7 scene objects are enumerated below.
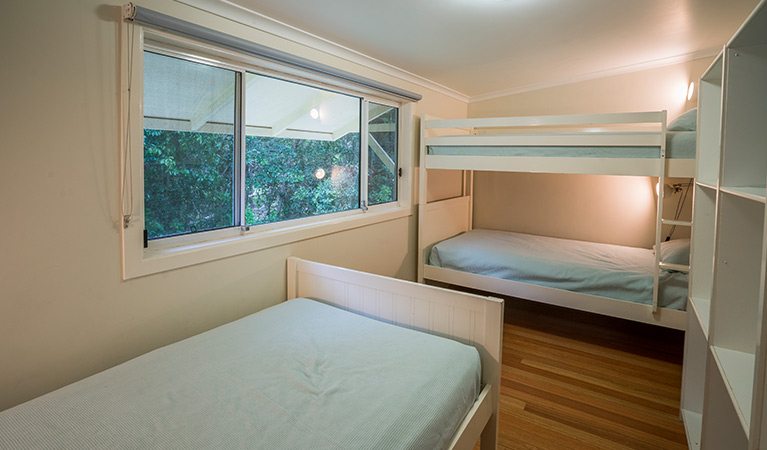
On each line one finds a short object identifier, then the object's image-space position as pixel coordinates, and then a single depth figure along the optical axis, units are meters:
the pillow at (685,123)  2.61
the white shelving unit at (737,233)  1.33
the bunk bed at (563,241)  2.69
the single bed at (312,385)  1.16
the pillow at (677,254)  2.82
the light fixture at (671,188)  3.55
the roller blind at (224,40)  1.55
